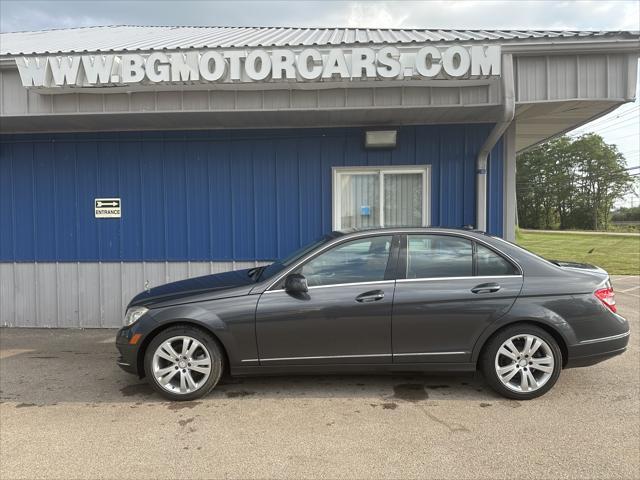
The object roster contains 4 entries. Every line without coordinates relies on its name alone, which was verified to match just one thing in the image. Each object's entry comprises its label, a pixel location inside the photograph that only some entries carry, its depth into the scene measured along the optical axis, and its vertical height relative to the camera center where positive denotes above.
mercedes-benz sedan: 3.93 -0.83
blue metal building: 6.52 +0.66
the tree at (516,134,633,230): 60.66 +6.11
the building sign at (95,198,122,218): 6.88 +0.37
